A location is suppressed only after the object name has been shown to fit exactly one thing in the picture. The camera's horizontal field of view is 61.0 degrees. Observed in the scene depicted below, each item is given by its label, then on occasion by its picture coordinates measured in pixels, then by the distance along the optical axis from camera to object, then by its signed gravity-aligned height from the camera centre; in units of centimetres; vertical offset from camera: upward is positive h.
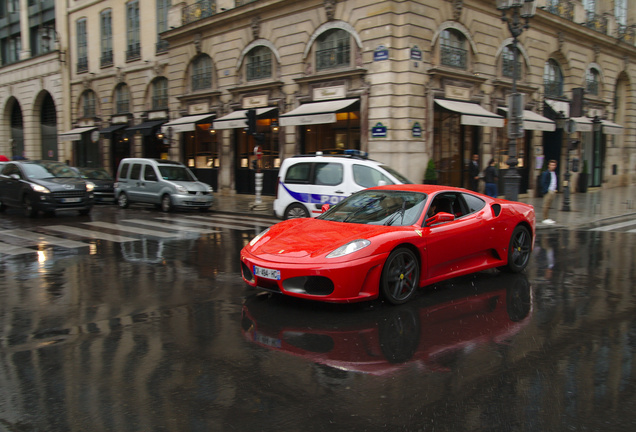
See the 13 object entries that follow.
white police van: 1248 -24
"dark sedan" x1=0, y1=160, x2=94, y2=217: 1462 -49
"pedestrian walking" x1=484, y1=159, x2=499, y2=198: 1728 -35
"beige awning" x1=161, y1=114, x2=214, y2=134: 2505 +222
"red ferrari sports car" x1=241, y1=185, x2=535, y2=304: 558 -87
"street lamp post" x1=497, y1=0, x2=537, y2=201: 1431 +153
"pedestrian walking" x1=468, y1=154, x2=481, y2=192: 1839 -7
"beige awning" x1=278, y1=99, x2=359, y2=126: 1902 +205
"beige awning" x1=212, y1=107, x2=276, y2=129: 2209 +209
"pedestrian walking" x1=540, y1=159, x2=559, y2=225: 1495 -45
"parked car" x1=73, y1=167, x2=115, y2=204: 2086 -54
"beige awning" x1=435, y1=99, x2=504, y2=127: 1864 +197
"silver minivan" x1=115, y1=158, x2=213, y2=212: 1730 -53
